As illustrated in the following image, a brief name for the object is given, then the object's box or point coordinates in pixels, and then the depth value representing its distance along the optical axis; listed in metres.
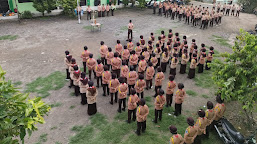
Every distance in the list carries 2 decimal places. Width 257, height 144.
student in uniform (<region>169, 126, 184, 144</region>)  5.03
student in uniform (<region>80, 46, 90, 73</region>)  9.14
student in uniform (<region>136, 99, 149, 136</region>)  5.90
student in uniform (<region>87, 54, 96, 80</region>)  8.48
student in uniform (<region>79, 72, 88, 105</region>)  7.04
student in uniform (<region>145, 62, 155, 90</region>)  8.05
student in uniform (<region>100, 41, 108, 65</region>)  9.68
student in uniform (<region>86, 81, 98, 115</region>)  6.52
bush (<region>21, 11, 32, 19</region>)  17.25
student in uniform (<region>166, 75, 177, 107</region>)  7.14
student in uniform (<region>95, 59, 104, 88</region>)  8.16
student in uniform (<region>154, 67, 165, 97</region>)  7.69
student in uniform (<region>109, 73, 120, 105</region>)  7.20
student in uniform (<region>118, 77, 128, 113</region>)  6.75
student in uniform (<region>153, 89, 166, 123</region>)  6.38
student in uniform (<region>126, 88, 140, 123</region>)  6.31
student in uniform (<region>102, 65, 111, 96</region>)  7.59
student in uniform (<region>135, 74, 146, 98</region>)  7.25
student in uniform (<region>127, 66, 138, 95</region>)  7.59
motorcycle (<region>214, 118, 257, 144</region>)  5.37
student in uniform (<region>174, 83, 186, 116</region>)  6.73
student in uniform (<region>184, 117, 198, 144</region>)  5.28
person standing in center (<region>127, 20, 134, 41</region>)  13.11
